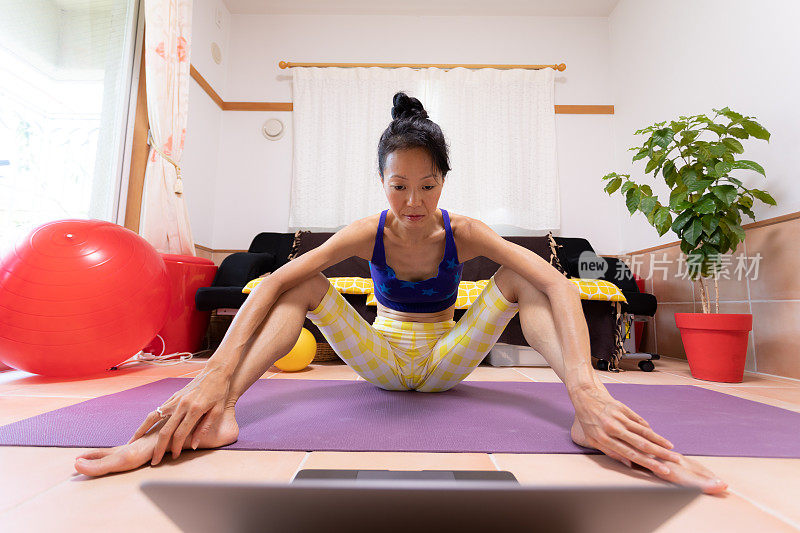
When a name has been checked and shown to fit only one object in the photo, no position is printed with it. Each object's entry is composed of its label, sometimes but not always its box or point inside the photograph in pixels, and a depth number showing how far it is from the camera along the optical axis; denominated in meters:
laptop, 0.28
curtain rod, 3.90
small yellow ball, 2.18
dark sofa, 2.54
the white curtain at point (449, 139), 3.82
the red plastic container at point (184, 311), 2.56
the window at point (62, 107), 2.05
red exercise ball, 1.71
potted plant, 2.06
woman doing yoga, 0.88
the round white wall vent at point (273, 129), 3.97
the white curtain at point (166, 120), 2.77
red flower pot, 2.05
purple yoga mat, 1.03
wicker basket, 2.67
